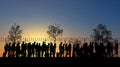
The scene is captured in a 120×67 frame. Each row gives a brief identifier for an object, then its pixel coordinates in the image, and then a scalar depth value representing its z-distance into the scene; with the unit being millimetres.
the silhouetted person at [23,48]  14198
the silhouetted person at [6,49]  14572
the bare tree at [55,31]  25632
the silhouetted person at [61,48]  14536
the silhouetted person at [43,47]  14192
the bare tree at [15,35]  24698
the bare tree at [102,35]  27064
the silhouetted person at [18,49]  14267
